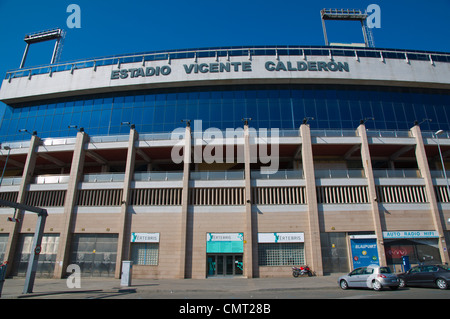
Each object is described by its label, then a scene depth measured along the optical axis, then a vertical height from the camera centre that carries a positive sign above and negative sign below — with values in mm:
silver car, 14281 -1709
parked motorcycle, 23641 -2130
